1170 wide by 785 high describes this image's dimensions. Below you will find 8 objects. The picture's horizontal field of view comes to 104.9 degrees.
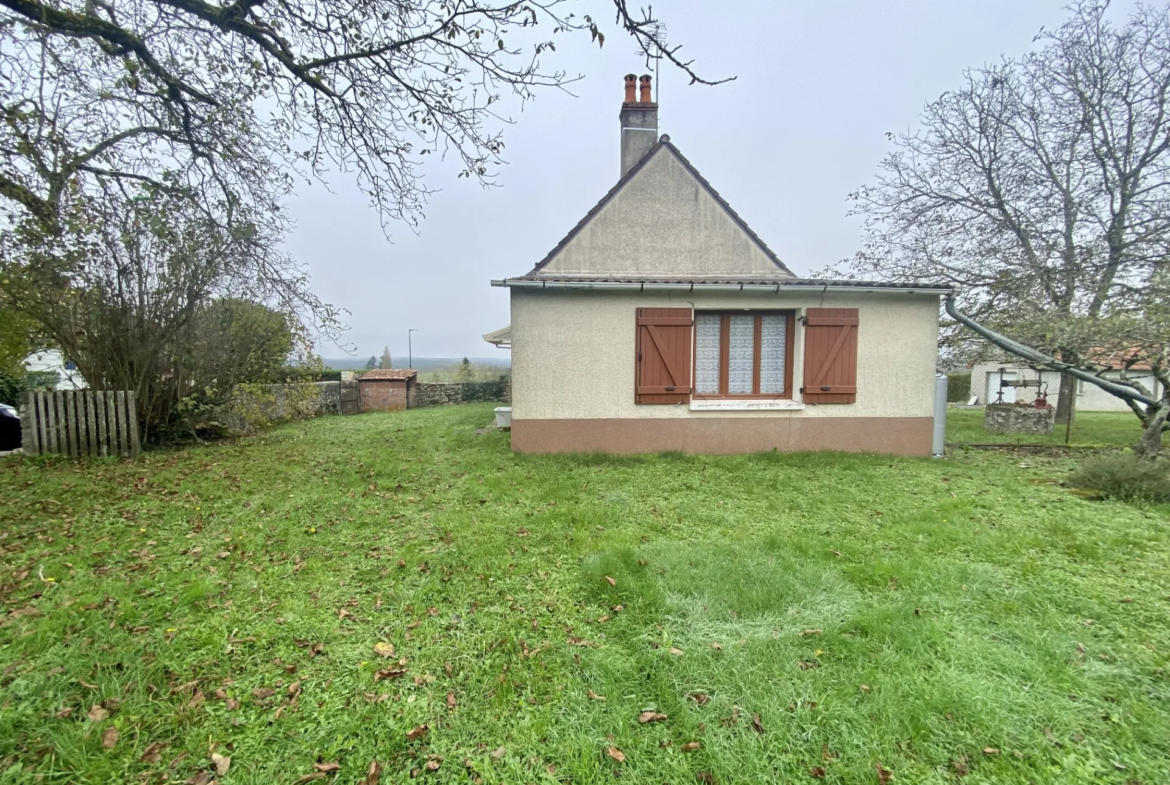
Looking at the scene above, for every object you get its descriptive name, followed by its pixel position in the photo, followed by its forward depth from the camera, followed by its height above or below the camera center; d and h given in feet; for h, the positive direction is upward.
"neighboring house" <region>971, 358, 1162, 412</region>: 62.03 -1.94
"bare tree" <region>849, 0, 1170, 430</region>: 27.71 +14.24
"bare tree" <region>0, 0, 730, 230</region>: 14.53 +10.49
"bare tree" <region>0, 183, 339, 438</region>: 19.27 +4.11
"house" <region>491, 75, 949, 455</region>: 25.12 +0.74
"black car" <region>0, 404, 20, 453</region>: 27.14 -3.76
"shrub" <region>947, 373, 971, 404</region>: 73.92 -1.62
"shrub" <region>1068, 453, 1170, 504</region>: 17.34 -3.90
